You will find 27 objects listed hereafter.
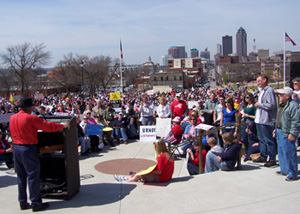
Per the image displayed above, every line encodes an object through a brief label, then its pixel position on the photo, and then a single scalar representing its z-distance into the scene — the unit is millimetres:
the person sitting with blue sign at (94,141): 10726
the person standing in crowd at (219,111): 9258
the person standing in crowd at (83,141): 9938
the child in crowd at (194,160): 7154
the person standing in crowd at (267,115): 5977
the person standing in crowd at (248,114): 7789
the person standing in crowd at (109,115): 12680
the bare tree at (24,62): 53719
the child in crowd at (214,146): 6418
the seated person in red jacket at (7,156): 8047
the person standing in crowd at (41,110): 10961
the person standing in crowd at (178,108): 11961
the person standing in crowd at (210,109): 11703
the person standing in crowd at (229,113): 8727
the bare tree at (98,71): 70562
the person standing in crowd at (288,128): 5172
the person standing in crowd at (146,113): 12875
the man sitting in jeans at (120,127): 12094
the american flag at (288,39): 28641
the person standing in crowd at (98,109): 13030
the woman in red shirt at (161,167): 5648
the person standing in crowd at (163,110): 12309
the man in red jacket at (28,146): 4273
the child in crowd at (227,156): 6105
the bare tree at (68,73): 67750
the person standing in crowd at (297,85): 8010
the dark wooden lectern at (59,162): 4793
